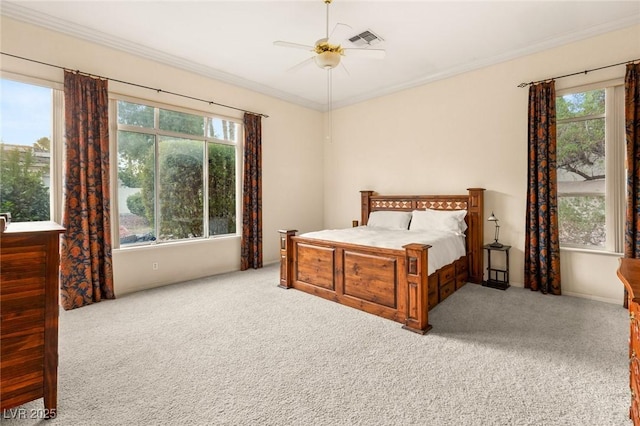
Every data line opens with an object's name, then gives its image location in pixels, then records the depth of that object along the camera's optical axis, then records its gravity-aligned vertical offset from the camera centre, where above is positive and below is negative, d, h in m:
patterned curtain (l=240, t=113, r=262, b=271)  4.93 +0.28
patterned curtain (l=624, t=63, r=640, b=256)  3.10 +0.50
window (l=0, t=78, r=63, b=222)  3.07 +0.71
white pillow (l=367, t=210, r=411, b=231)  4.64 -0.13
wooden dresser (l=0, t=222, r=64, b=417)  1.53 -0.54
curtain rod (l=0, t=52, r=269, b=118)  3.11 +1.65
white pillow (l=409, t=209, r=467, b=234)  4.12 -0.14
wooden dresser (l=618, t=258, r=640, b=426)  1.22 -0.52
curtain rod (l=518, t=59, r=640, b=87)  3.22 +1.60
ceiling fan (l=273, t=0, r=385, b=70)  2.71 +1.49
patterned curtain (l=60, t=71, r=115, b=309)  3.28 +0.20
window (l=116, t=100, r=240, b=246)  3.90 +0.57
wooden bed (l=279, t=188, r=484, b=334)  2.78 -0.68
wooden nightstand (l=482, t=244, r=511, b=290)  3.92 -0.87
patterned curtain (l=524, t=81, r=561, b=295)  3.60 +0.22
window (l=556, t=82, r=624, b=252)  3.37 +0.51
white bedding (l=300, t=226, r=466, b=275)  3.23 -0.33
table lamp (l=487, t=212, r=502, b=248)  4.00 -0.24
